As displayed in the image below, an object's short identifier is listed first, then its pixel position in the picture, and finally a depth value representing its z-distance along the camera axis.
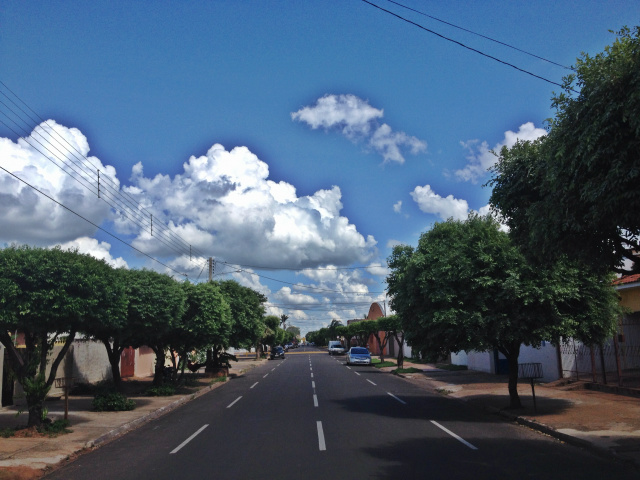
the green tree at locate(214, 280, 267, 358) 32.62
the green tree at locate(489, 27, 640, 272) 6.17
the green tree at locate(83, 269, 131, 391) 13.95
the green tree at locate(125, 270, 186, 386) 16.89
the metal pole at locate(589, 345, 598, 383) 18.77
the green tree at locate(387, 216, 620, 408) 13.82
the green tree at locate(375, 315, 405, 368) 38.62
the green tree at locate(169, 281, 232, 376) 23.11
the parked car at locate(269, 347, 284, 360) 70.62
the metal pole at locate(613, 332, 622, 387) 17.09
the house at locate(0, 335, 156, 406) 18.58
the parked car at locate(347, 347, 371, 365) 45.16
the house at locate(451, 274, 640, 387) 18.81
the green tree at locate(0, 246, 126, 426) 11.77
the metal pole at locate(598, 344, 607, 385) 17.85
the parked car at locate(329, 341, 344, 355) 72.75
